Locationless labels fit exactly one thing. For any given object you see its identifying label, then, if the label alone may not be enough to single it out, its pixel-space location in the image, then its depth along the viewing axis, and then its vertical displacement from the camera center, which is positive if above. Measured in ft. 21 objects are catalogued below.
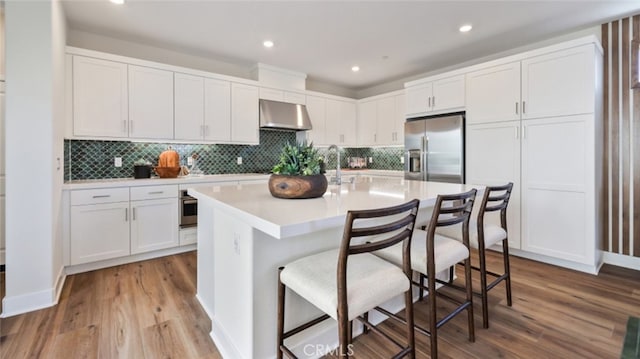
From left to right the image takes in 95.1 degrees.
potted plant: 5.74 +0.07
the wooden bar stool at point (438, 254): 4.93 -1.39
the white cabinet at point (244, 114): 13.65 +3.10
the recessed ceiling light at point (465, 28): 10.55 +5.49
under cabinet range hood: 14.37 +3.18
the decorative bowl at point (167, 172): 11.50 +0.27
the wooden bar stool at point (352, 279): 3.65 -1.43
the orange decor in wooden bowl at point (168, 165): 11.54 +0.57
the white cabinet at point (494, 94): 10.88 +3.27
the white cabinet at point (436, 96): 12.55 +3.74
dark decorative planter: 5.72 -0.15
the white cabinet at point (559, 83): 9.34 +3.20
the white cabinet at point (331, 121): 16.66 +3.44
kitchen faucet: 8.28 +0.04
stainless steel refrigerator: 12.54 +1.36
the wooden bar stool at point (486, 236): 6.38 -1.37
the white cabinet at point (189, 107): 12.13 +3.03
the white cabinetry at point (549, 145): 9.43 +1.17
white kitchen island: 4.26 -1.29
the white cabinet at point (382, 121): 16.30 +3.40
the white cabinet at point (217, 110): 12.87 +3.07
